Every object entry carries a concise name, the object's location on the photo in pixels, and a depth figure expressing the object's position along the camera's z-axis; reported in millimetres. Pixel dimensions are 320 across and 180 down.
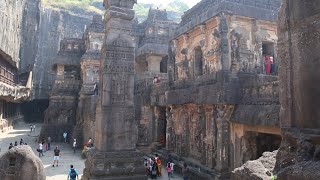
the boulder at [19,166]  6957
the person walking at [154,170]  11963
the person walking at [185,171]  11625
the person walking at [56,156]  13479
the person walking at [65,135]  21031
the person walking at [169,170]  12134
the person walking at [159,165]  12478
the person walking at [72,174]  9289
